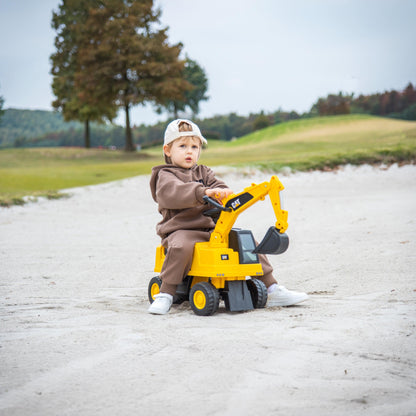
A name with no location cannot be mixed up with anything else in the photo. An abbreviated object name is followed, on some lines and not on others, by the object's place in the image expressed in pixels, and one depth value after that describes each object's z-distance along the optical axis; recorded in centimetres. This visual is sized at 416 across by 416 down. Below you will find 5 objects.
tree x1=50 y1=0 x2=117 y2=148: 2775
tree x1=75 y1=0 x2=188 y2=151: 2330
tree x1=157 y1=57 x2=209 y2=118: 4030
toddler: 350
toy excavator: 322
